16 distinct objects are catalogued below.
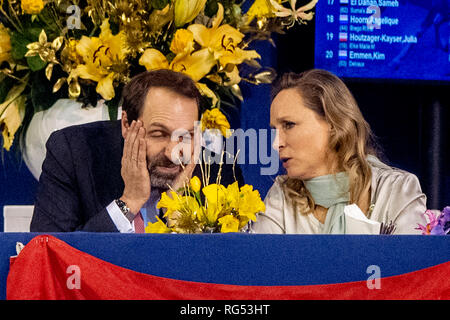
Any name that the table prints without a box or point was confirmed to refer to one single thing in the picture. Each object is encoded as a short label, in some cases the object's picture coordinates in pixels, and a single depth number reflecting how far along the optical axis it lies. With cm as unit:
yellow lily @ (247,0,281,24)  452
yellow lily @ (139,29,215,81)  427
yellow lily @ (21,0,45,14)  414
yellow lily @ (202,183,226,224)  335
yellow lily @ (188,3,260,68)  440
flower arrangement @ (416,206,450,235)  360
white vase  433
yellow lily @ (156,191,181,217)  340
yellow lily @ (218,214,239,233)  330
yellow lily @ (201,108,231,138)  457
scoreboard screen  490
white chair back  462
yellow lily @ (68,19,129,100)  425
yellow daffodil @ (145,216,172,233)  352
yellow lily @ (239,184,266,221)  343
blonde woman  434
